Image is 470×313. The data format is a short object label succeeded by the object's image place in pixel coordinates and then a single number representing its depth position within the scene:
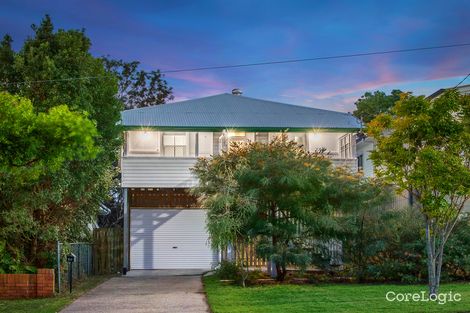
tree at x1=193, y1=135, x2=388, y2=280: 15.02
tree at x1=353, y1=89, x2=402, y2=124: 36.71
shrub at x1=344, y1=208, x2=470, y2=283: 14.77
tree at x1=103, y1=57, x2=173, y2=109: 38.59
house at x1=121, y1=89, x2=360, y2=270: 20.97
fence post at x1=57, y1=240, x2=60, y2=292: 13.91
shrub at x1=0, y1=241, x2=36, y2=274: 13.25
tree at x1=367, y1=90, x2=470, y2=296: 9.89
